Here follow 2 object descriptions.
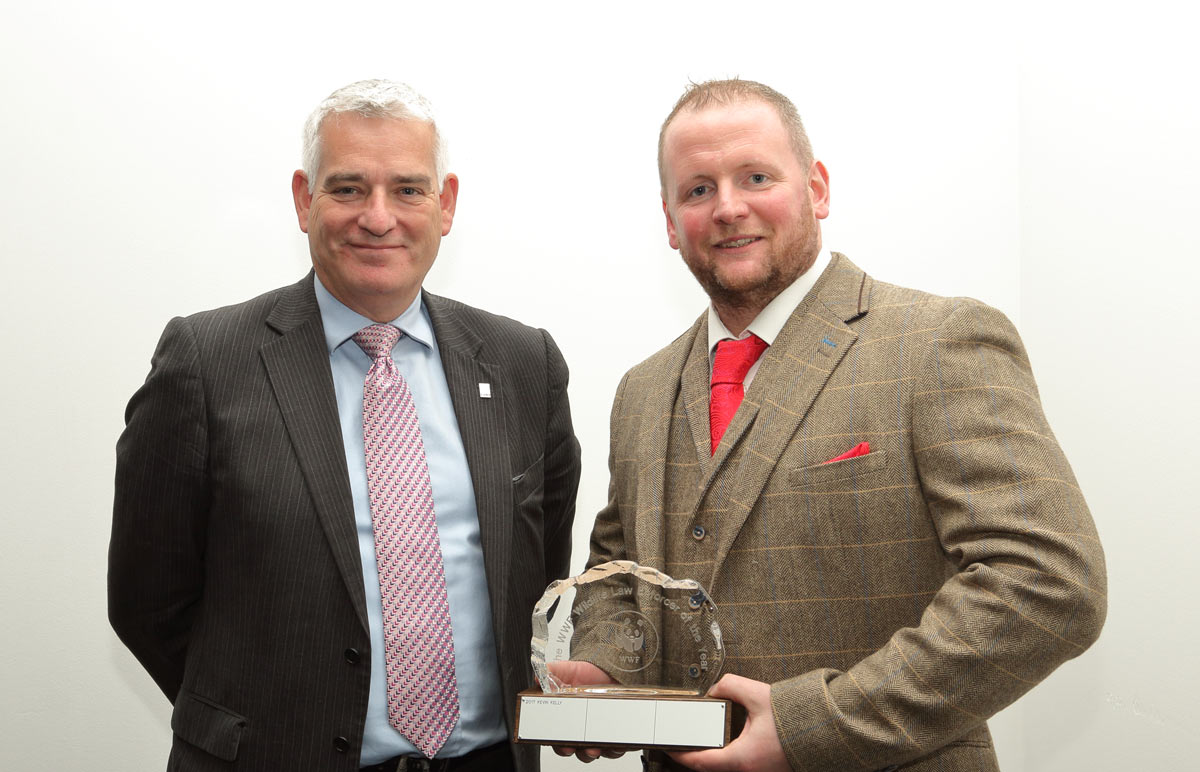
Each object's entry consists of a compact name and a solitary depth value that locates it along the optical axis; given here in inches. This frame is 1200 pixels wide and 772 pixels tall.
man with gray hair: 78.2
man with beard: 66.1
